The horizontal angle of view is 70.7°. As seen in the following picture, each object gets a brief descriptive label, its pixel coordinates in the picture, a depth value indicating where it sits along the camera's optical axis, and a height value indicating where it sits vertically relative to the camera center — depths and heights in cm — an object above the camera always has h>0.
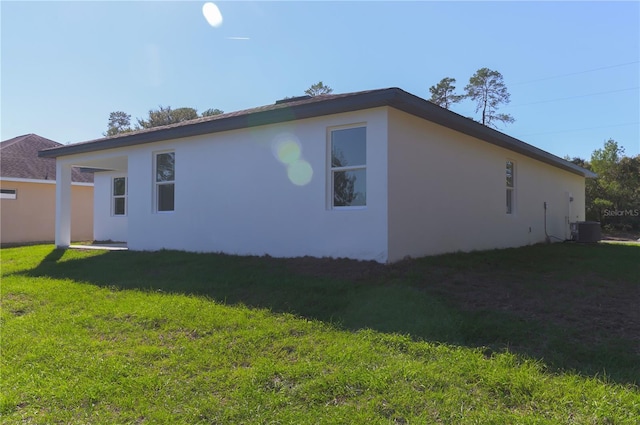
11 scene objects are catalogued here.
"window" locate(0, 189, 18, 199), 1631 +81
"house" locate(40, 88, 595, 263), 746 +74
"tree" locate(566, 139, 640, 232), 2606 +130
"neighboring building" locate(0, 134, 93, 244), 1639 +72
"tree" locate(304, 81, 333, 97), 3744 +1065
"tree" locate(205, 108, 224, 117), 3972 +931
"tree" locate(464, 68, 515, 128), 3775 +1060
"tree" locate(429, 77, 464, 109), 3875 +1070
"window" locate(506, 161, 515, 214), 1215 +82
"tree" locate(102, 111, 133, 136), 5531 +1197
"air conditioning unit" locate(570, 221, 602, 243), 1518 -49
